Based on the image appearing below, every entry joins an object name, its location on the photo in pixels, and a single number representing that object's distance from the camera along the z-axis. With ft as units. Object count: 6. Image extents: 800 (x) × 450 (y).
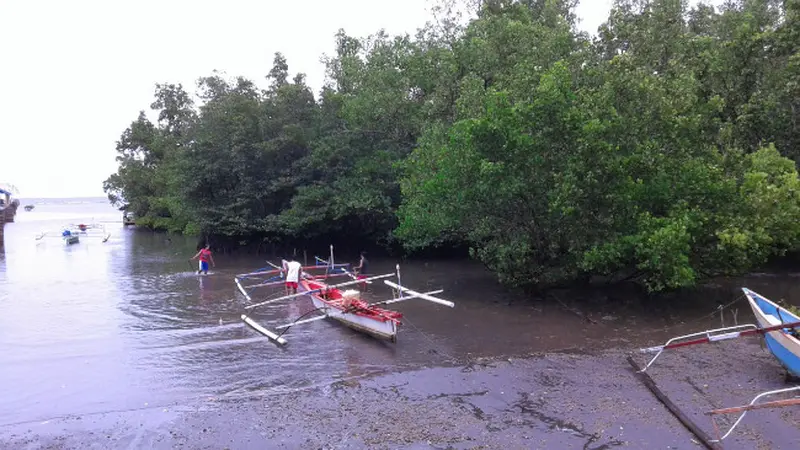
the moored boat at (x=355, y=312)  44.70
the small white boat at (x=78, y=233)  146.83
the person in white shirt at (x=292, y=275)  61.82
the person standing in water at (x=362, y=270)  70.33
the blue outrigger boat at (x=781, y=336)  31.96
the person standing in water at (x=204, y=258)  84.33
